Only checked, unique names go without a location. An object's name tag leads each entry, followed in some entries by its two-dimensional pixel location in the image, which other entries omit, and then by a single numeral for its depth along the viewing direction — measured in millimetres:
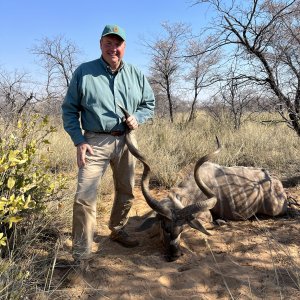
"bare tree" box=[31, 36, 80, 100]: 12555
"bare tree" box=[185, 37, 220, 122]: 11783
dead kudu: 4141
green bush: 3205
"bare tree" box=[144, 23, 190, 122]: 12250
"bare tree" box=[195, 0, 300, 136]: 5242
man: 3176
